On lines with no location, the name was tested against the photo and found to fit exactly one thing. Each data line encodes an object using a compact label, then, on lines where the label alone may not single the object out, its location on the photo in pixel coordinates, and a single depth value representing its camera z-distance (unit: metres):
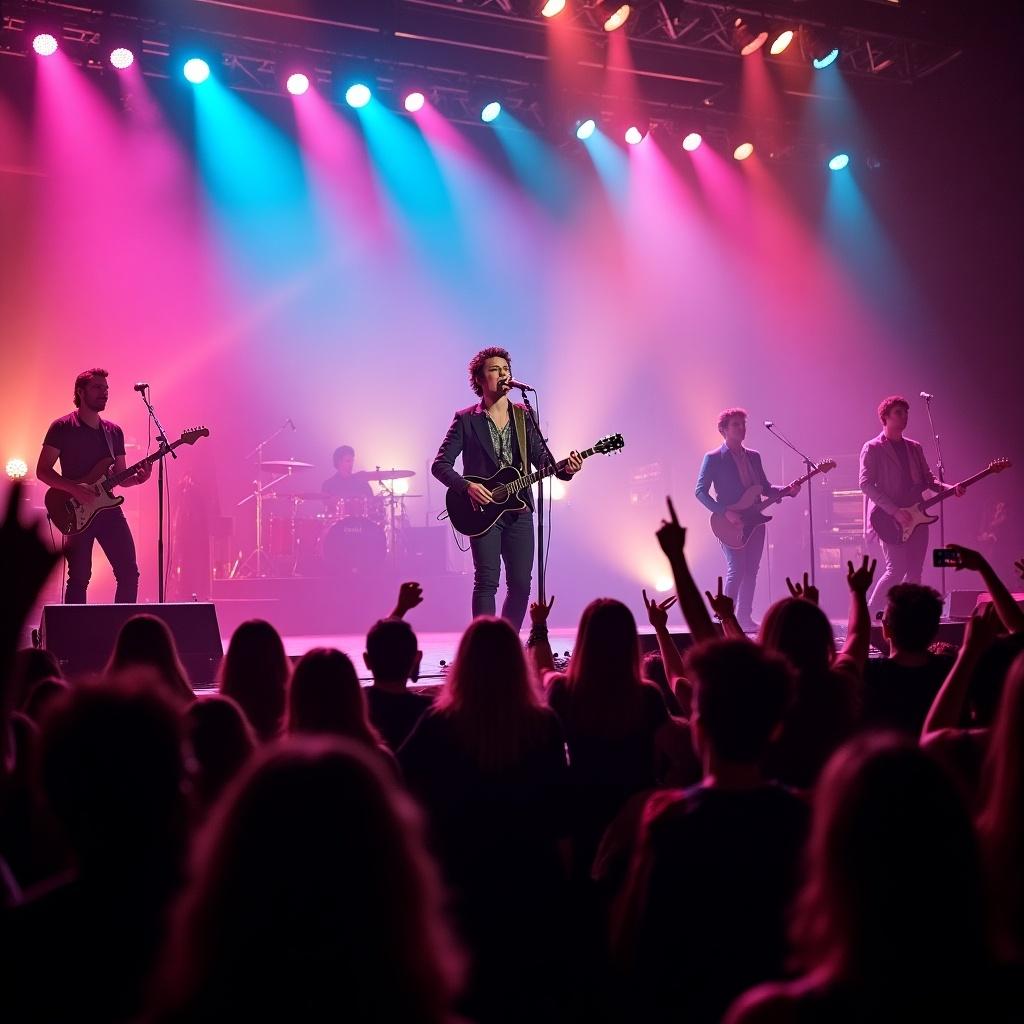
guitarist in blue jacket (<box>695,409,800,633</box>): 9.73
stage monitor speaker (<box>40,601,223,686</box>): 6.32
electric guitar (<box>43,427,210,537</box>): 7.57
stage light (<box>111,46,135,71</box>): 9.03
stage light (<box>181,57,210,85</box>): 9.27
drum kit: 12.11
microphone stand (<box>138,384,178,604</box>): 7.55
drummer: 12.90
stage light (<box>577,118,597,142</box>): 10.98
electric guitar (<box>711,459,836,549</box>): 9.69
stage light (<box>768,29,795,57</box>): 9.97
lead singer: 6.83
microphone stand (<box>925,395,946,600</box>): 11.47
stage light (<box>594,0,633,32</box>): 9.41
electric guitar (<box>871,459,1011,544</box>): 8.94
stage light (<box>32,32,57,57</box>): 8.77
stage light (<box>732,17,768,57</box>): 9.88
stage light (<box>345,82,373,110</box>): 10.04
